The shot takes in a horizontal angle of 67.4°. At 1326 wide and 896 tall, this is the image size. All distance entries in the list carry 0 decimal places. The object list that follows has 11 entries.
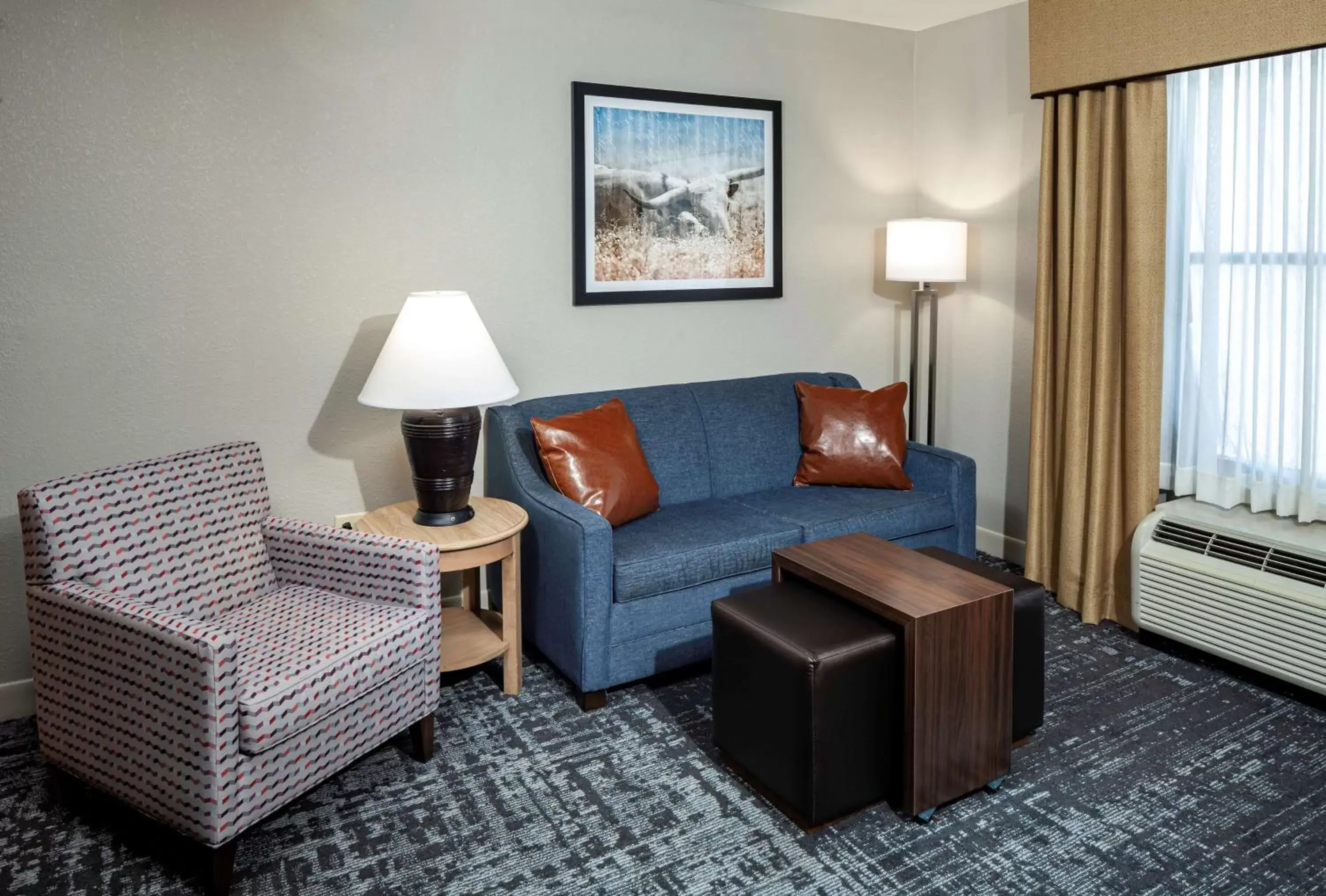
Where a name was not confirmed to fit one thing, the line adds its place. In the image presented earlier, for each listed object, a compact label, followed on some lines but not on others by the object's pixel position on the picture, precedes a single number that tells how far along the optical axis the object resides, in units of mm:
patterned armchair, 2141
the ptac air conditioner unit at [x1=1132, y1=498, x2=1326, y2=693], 2969
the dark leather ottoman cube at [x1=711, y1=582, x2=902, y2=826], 2328
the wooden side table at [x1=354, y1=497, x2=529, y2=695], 2941
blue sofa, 3006
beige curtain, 3479
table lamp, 2969
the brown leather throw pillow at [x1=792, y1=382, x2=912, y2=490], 3836
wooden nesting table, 2336
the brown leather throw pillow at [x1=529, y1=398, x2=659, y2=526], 3270
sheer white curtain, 3145
